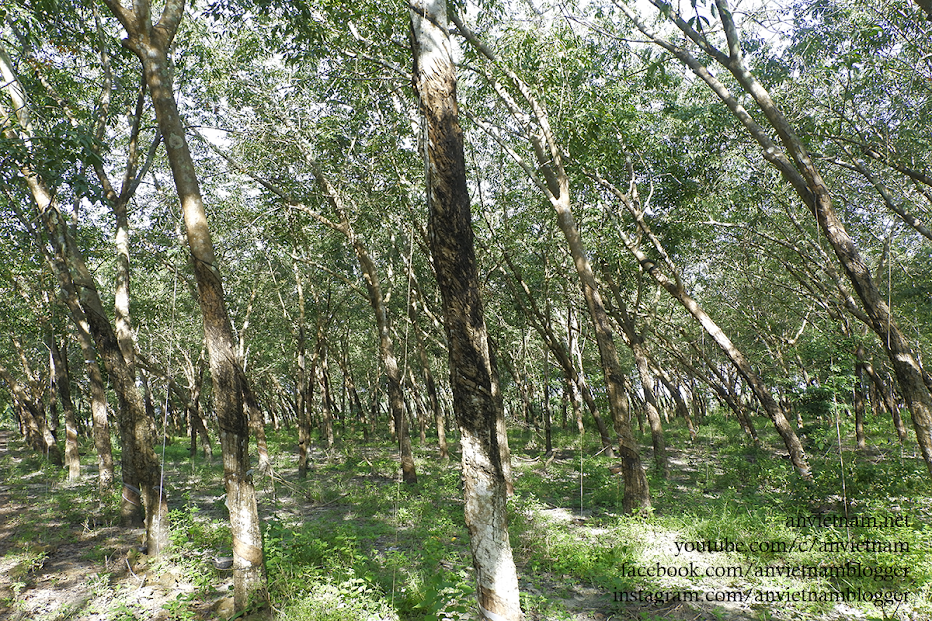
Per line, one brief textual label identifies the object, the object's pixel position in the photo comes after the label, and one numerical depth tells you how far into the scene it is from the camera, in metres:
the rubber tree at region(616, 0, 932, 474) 6.25
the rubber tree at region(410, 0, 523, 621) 3.70
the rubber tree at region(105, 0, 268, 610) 5.14
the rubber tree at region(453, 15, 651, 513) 8.86
